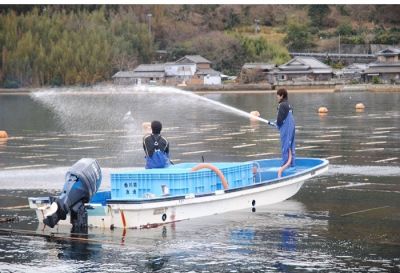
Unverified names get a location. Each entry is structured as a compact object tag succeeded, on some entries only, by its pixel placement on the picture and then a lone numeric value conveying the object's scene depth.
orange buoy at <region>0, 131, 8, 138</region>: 37.95
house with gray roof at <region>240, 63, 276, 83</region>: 126.31
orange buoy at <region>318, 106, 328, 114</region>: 56.37
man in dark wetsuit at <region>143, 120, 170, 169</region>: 16.84
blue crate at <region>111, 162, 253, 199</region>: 15.88
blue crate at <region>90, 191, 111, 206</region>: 16.53
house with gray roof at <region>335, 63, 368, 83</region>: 126.81
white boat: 15.42
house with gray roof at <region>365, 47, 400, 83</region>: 124.50
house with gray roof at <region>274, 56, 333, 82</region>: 124.94
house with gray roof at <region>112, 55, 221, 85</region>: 124.94
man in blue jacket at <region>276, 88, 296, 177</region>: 18.16
